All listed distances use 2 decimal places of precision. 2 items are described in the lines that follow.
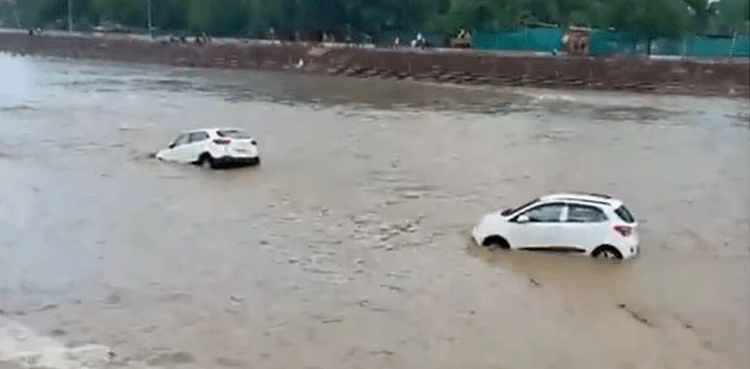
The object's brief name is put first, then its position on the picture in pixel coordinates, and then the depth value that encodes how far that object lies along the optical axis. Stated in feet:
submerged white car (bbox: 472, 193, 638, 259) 62.95
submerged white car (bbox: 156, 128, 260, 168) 97.30
